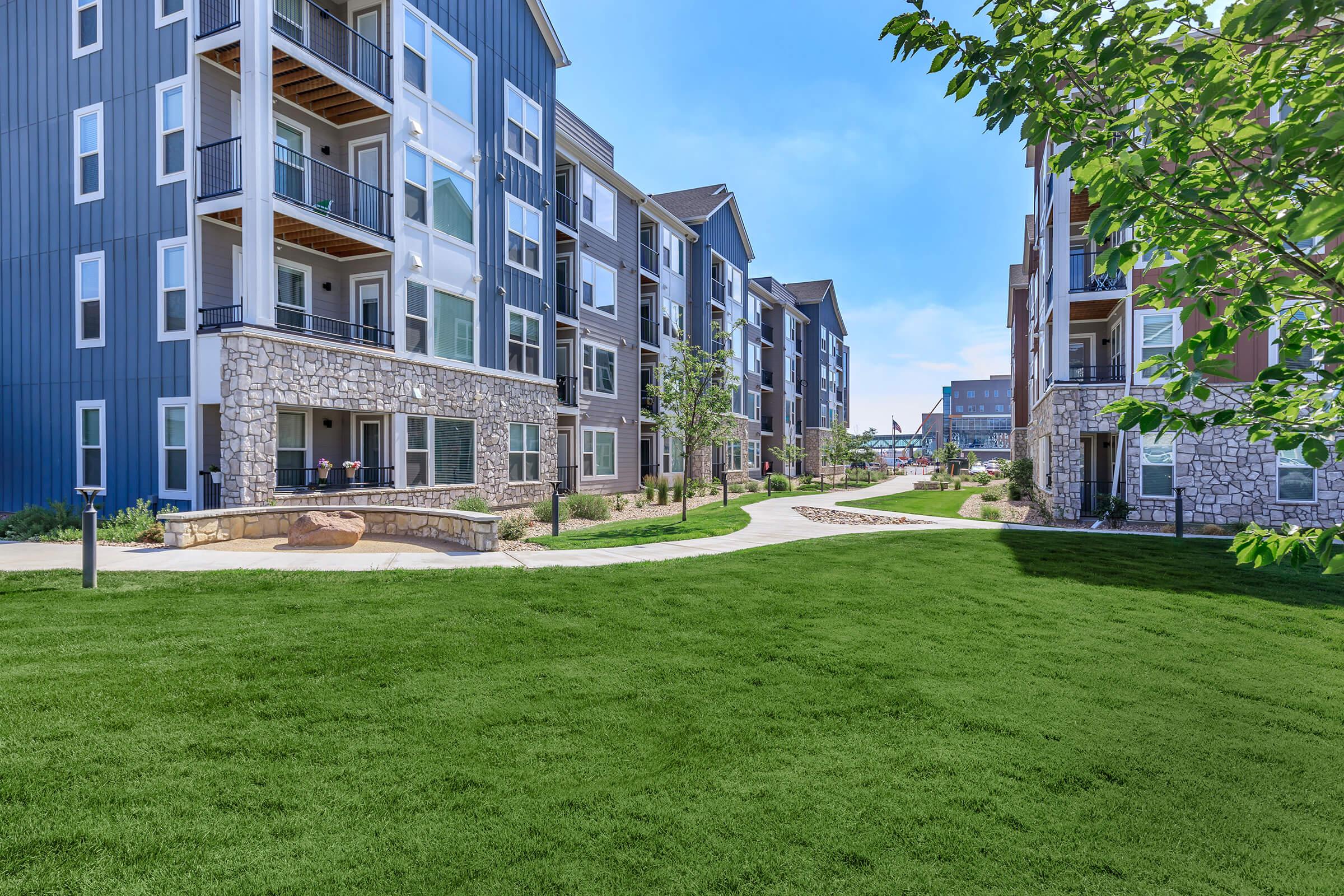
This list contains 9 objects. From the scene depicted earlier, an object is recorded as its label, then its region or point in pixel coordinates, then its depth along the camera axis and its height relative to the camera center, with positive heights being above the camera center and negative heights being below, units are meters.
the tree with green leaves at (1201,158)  2.31 +1.05
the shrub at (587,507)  18.70 -1.64
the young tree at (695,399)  19.17 +1.42
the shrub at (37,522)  12.70 -1.36
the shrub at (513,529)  13.69 -1.68
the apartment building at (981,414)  125.62 +6.53
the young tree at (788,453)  36.09 -0.28
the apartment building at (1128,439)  17.03 +0.19
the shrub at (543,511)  17.82 -1.65
